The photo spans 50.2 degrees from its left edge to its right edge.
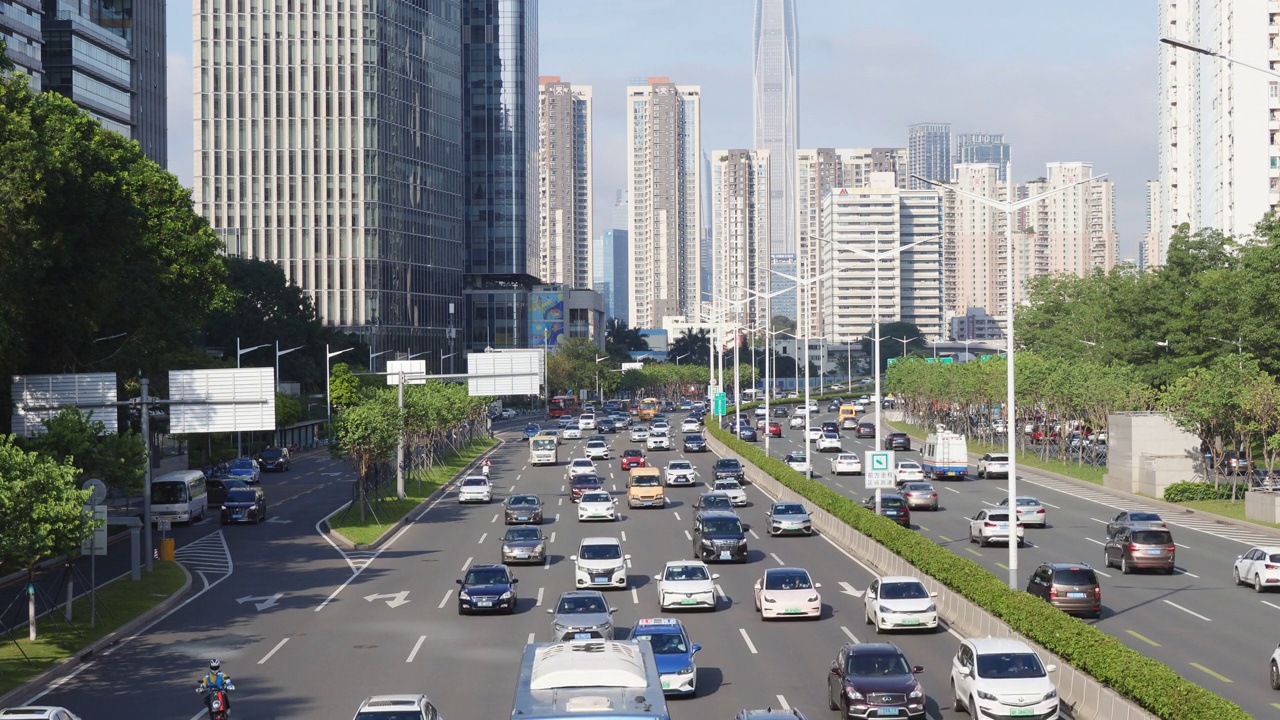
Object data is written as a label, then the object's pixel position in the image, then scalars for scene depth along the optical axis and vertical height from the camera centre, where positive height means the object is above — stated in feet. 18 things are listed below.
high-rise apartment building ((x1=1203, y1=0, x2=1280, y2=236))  366.84 +63.59
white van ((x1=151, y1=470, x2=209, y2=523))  195.93 -20.60
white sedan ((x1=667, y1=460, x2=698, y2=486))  241.35 -21.74
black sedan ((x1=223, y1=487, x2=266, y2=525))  197.16 -22.17
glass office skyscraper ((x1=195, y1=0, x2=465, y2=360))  514.27 +79.04
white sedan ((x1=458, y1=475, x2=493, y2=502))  218.18 -22.07
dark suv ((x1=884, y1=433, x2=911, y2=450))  322.75 -21.56
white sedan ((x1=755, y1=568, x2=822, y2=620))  111.24 -20.07
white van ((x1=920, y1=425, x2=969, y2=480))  257.34 -20.33
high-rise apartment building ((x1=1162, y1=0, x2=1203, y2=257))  436.76 +77.04
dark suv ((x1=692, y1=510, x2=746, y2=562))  147.54 -20.30
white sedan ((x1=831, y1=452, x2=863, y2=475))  265.75 -22.37
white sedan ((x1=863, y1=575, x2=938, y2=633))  104.47 -19.68
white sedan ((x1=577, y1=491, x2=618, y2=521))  188.24 -21.48
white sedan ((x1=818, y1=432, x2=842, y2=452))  323.08 -21.88
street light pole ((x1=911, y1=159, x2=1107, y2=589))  104.42 -2.75
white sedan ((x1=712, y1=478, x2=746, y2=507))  204.85 -21.32
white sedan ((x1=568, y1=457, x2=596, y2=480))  227.40 -19.56
